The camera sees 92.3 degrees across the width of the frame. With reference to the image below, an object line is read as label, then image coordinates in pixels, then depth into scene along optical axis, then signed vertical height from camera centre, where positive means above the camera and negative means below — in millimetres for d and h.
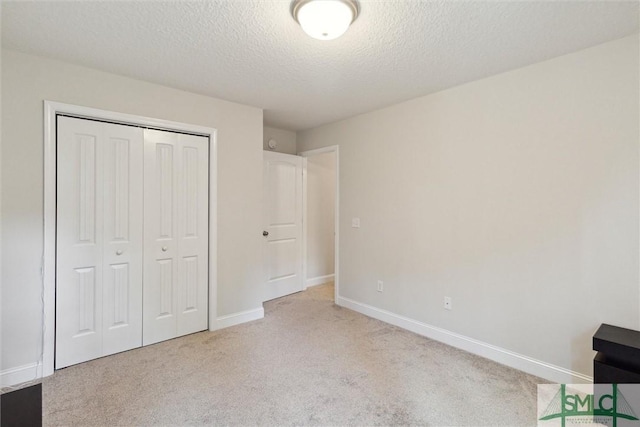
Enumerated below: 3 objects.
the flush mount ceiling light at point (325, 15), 1566 +1045
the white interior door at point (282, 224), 4102 -140
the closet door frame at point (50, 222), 2266 -63
